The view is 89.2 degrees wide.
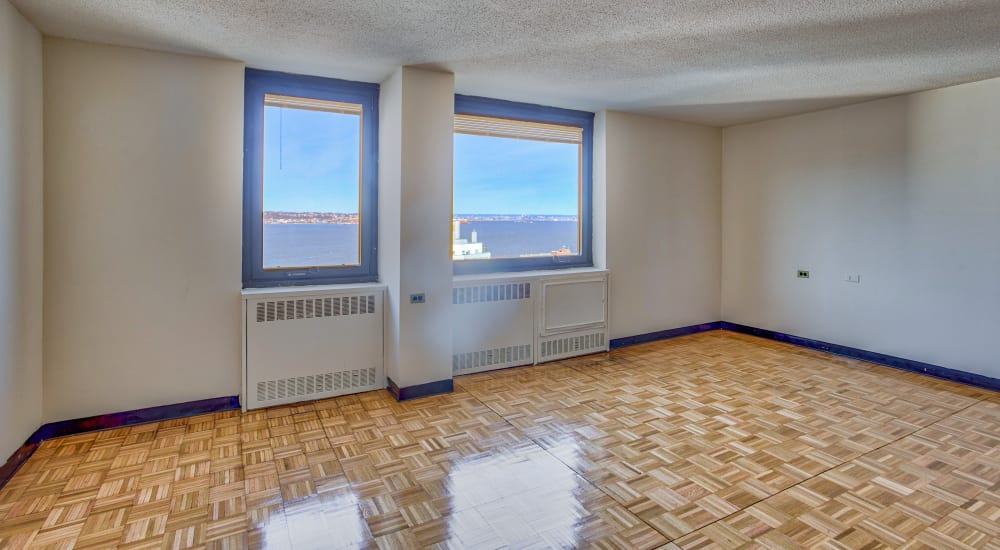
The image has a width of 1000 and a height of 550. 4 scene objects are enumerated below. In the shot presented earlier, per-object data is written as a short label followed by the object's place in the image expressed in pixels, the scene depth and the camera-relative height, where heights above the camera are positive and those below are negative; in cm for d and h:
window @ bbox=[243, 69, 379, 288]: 382 +72
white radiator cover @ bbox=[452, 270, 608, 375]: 445 -42
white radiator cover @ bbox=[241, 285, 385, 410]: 361 -53
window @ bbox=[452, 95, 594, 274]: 465 +85
